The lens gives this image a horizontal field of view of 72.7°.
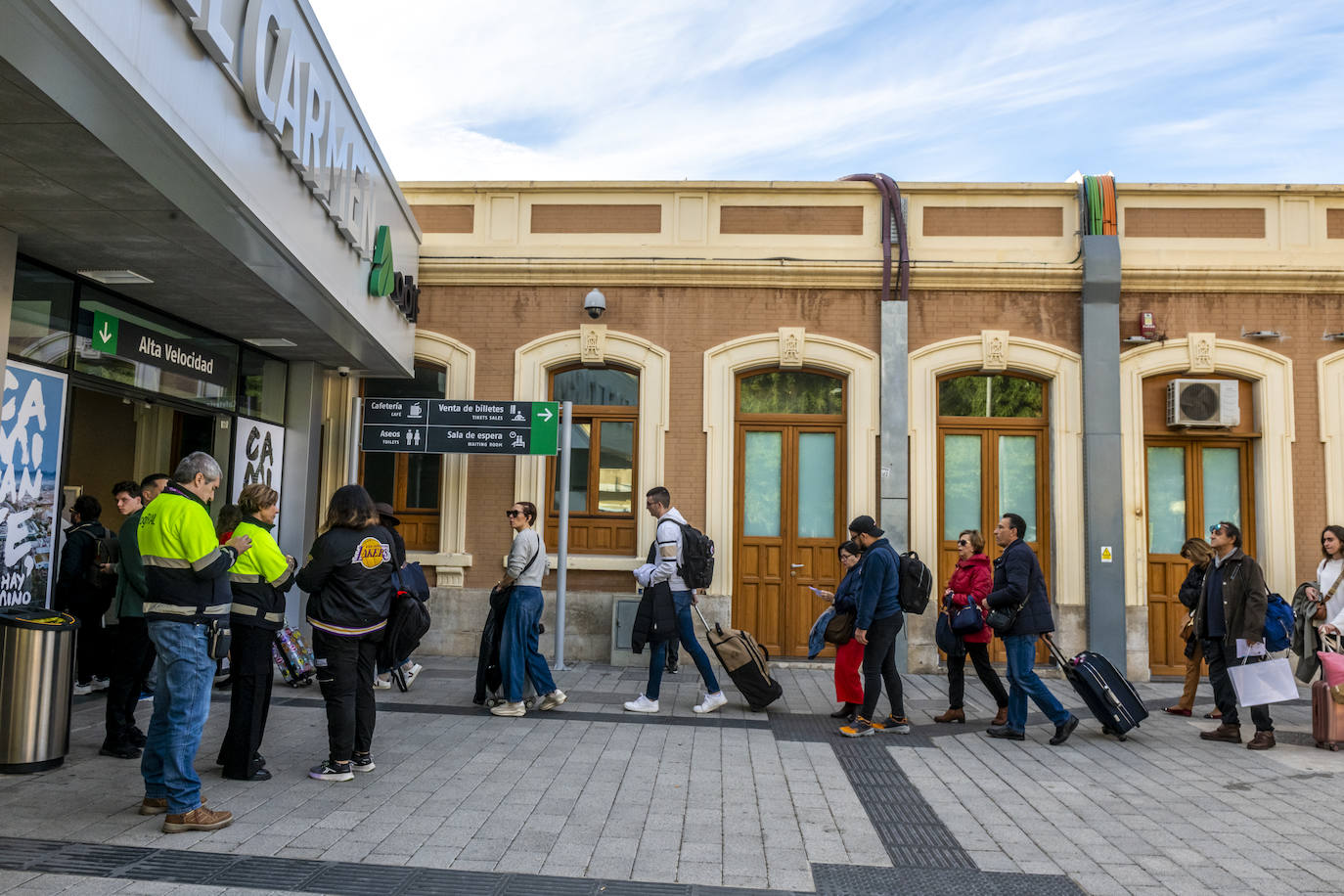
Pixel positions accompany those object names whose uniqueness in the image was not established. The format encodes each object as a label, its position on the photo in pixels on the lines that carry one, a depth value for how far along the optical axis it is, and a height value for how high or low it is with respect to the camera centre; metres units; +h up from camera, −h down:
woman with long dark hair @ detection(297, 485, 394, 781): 5.37 -0.56
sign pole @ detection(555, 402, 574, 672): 9.67 -0.28
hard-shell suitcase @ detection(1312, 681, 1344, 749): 7.02 -1.46
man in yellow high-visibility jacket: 4.47 -0.62
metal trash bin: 5.33 -1.10
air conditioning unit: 10.38 +1.42
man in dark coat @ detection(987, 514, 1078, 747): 7.00 -0.80
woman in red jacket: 7.44 -0.60
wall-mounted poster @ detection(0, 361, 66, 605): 6.18 +0.19
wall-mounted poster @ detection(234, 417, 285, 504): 9.30 +0.59
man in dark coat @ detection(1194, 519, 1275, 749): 7.05 -0.69
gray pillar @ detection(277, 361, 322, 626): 10.27 +0.53
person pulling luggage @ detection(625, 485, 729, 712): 7.55 -0.55
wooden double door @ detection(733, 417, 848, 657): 10.57 -0.07
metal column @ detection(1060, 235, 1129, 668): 10.26 +0.84
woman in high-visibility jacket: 5.39 -0.71
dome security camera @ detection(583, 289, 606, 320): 10.70 +2.48
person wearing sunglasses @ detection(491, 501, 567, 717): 7.32 -0.73
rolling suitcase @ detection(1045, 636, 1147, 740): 7.11 -1.32
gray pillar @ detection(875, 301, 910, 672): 10.34 +1.02
